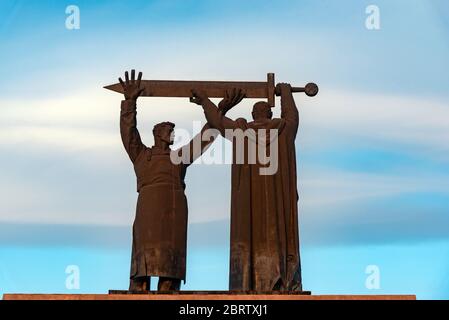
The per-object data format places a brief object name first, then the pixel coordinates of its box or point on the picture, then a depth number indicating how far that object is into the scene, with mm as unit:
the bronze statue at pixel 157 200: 18234
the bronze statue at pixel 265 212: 18031
